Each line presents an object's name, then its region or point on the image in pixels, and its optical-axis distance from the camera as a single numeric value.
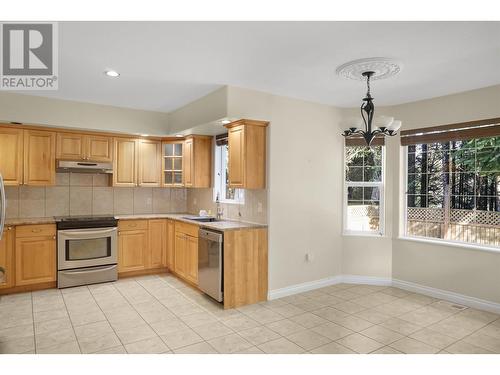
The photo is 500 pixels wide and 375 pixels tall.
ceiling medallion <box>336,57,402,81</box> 2.96
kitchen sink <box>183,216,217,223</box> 4.91
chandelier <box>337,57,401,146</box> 3.00
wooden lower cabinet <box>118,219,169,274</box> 4.89
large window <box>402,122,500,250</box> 3.82
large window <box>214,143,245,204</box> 5.02
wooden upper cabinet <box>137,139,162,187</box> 5.32
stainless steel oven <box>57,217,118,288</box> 4.41
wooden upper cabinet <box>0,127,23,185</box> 4.30
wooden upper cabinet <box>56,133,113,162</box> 4.71
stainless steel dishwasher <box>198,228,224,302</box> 3.73
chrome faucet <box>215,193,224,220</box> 5.00
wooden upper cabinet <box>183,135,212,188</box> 5.21
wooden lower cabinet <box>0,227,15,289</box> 4.09
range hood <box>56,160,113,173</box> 4.57
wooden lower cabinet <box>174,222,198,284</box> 4.37
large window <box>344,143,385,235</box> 4.73
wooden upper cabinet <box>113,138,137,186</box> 5.10
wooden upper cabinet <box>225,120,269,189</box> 3.94
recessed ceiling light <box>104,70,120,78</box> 3.38
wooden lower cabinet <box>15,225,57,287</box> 4.18
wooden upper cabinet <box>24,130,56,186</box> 4.45
